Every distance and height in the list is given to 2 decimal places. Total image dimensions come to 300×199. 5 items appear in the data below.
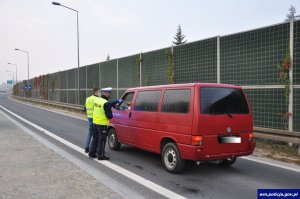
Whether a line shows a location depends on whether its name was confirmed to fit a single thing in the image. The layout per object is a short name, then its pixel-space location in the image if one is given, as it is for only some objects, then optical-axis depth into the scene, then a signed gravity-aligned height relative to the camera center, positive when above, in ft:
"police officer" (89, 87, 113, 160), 26.08 -2.37
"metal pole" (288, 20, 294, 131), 30.86 +1.06
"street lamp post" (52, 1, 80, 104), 85.87 +24.11
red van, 20.03 -2.01
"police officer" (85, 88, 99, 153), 28.71 -1.81
